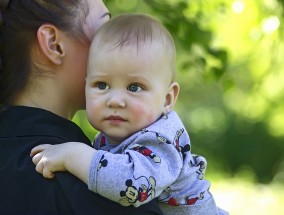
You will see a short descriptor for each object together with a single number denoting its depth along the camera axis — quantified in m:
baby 3.58
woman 3.85
